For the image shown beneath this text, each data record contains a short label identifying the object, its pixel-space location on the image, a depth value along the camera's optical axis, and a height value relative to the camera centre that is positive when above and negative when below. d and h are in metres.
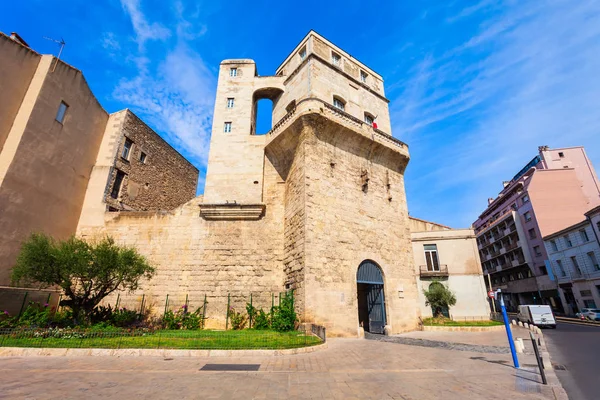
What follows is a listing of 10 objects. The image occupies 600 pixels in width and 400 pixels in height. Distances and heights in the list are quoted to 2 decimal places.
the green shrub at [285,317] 11.31 -0.78
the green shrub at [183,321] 12.77 -1.05
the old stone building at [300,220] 13.16 +3.96
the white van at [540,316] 19.92 -1.22
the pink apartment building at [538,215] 34.62 +10.51
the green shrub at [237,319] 13.07 -0.98
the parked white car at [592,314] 22.63 -1.25
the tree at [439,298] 21.11 -0.01
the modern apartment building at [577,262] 27.22 +3.74
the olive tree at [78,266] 10.38 +1.11
